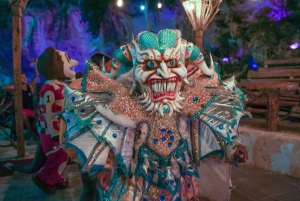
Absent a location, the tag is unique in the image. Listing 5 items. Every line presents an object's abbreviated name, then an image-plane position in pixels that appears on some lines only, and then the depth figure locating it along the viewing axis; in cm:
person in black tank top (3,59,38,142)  601
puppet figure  318
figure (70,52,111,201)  259
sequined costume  172
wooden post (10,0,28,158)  450
